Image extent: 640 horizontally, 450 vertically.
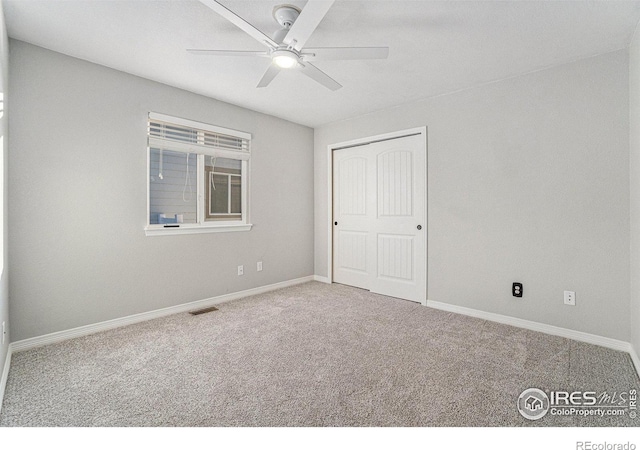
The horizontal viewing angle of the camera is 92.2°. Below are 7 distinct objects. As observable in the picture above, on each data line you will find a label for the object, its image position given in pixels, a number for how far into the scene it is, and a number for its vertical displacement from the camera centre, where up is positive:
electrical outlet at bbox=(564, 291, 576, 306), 2.67 -0.64
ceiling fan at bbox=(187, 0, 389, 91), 1.76 +1.13
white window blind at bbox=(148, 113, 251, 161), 3.17 +0.98
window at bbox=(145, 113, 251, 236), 3.21 +0.54
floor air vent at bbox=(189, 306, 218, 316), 3.28 -0.95
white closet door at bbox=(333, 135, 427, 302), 3.70 +0.09
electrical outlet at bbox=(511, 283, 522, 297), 2.94 -0.62
